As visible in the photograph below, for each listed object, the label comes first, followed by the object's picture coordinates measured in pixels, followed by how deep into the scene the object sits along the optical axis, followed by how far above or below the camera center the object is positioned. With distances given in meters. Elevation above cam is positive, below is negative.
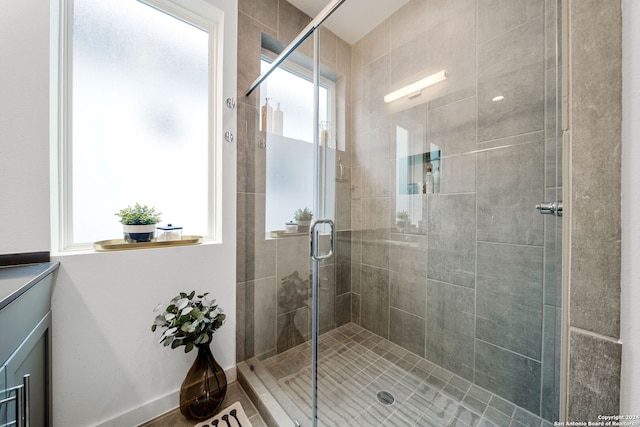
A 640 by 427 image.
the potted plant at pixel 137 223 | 1.15 -0.05
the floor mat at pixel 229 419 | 1.11 -1.01
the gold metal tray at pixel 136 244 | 1.07 -0.16
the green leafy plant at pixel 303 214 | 1.33 -0.01
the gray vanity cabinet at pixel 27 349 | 0.54 -0.39
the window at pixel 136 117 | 1.10 +0.51
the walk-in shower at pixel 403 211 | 1.11 +0.01
